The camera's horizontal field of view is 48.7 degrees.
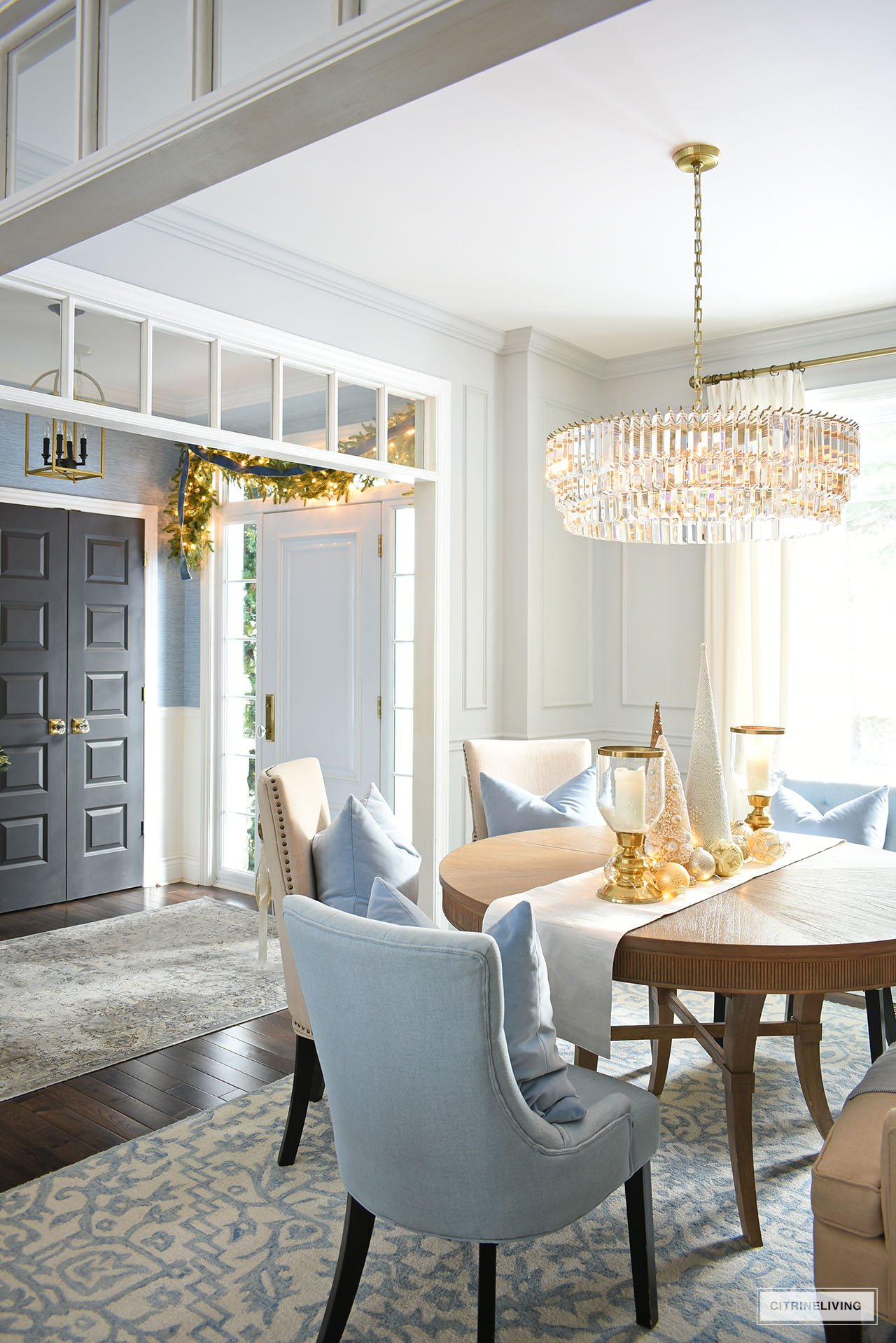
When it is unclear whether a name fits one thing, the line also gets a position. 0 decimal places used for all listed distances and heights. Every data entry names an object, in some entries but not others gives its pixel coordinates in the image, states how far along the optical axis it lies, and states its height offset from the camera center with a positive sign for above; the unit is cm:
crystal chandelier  280 +58
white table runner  205 -60
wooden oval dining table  195 -55
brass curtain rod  423 +135
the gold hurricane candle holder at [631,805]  229 -32
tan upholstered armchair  158 -90
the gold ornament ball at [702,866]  249 -50
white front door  512 +14
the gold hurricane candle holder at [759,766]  276 -28
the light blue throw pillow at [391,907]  193 -47
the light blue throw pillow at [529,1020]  171 -61
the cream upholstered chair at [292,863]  256 -52
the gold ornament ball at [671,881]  235 -51
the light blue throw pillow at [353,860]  253 -50
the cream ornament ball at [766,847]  271 -49
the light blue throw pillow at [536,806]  349 -50
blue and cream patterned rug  195 -130
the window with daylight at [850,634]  440 +15
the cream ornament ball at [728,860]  254 -49
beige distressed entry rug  337 -131
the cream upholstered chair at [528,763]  388 -39
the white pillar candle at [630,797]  229 -30
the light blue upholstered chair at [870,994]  296 -99
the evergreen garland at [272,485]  430 +94
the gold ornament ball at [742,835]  276 -48
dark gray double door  527 -22
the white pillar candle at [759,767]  276 -28
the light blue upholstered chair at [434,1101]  154 -71
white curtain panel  454 +24
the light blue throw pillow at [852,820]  322 -51
